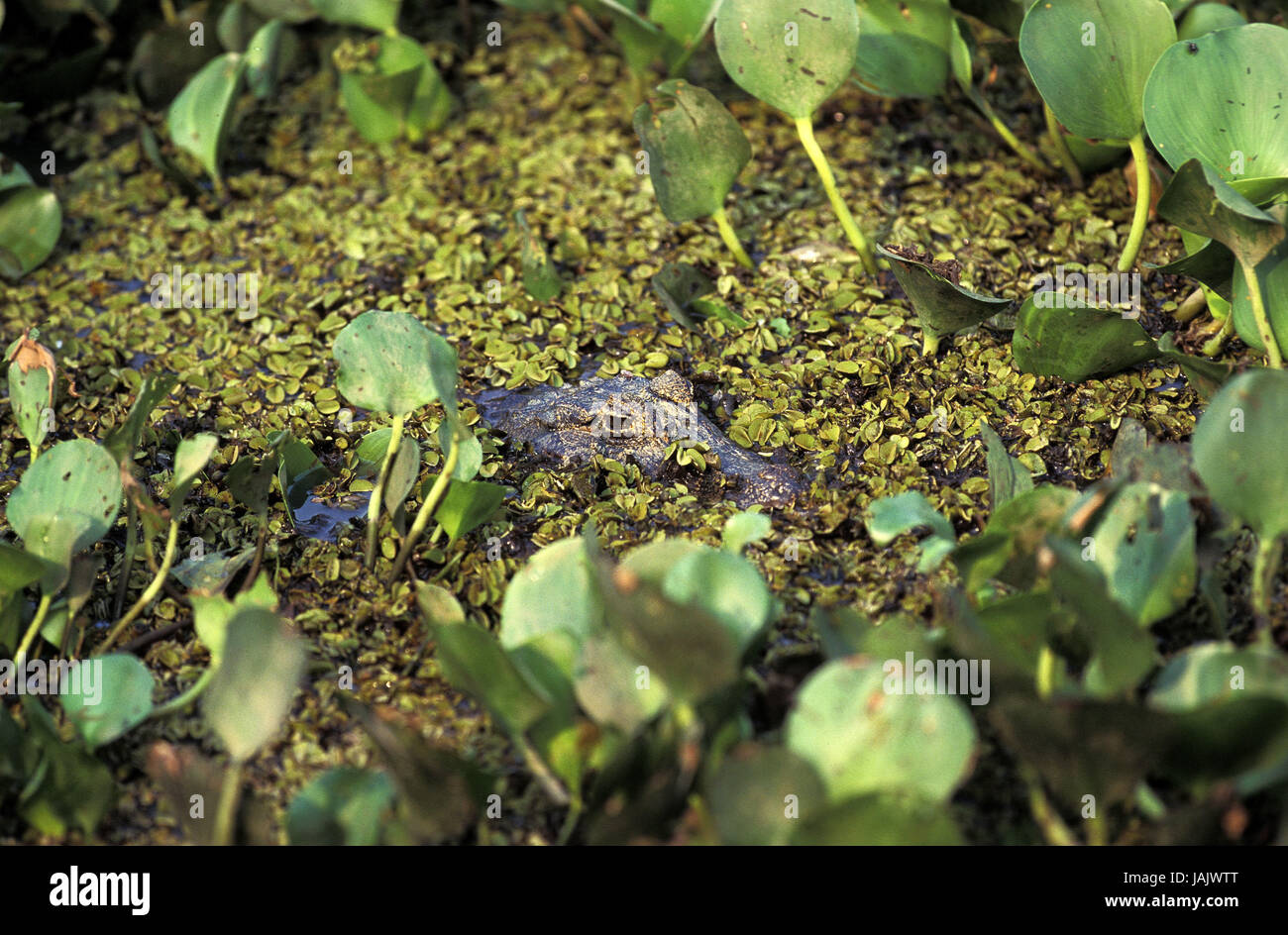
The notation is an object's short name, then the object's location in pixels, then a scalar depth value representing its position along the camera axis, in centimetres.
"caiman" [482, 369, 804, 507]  266
